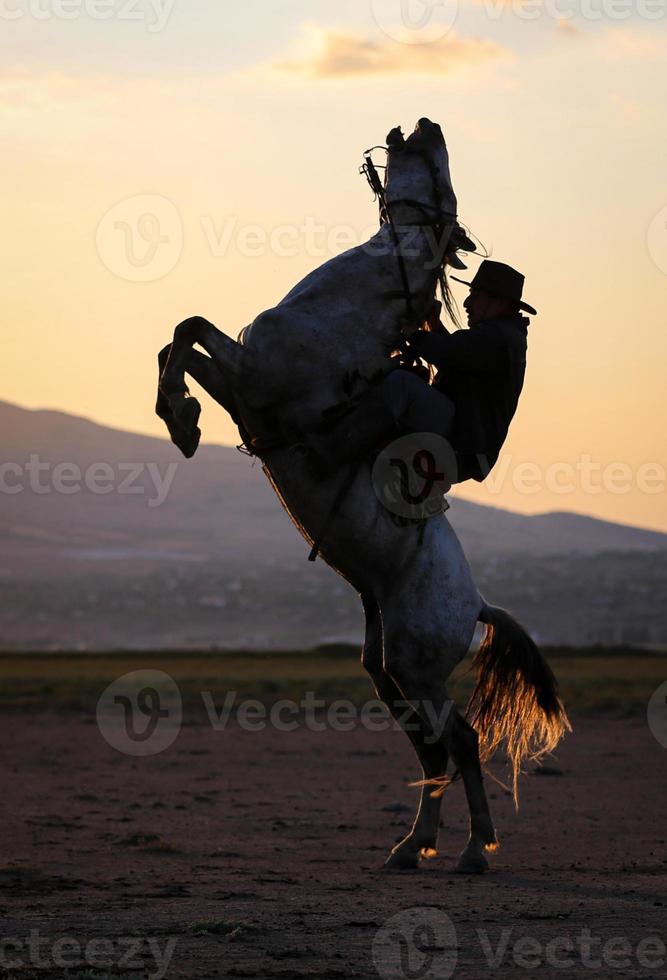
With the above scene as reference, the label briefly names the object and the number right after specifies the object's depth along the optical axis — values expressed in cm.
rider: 1753
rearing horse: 1725
